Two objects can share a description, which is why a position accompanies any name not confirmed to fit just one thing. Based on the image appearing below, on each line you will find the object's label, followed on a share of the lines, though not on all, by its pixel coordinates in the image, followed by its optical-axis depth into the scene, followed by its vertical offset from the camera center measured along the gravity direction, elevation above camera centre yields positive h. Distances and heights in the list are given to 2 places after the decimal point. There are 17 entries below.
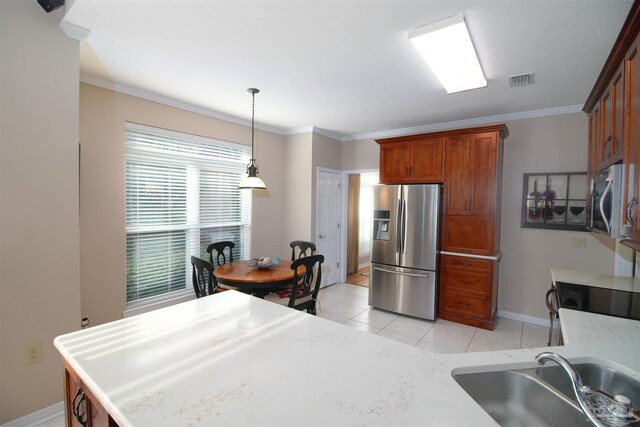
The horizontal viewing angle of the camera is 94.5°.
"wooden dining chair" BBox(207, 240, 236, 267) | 3.68 -0.60
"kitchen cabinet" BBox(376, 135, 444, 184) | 3.81 +0.67
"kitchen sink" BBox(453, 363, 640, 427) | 1.04 -0.67
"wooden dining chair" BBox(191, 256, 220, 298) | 2.79 -0.73
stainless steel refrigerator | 3.68 -0.52
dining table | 2.78 -0.68
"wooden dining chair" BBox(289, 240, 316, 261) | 3.89 -0.52
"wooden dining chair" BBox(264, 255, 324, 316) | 2.87 -0.89
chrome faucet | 0.90 -0.63
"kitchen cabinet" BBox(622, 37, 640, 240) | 1.21 +0.32
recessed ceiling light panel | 1.90 +1.16
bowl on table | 3.23 -0.63
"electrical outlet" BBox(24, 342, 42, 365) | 1.97 -1.01
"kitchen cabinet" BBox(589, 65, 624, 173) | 1.62 +0.56
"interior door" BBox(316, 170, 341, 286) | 4.91 -0.26
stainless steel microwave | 1.42 +0.05
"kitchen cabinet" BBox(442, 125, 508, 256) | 3.45 +0.25
